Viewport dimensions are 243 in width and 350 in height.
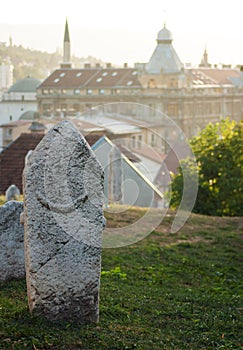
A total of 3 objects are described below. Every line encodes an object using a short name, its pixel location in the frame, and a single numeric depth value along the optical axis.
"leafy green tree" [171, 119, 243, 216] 22.52
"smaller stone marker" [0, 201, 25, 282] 7.84
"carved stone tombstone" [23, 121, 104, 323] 5.96
